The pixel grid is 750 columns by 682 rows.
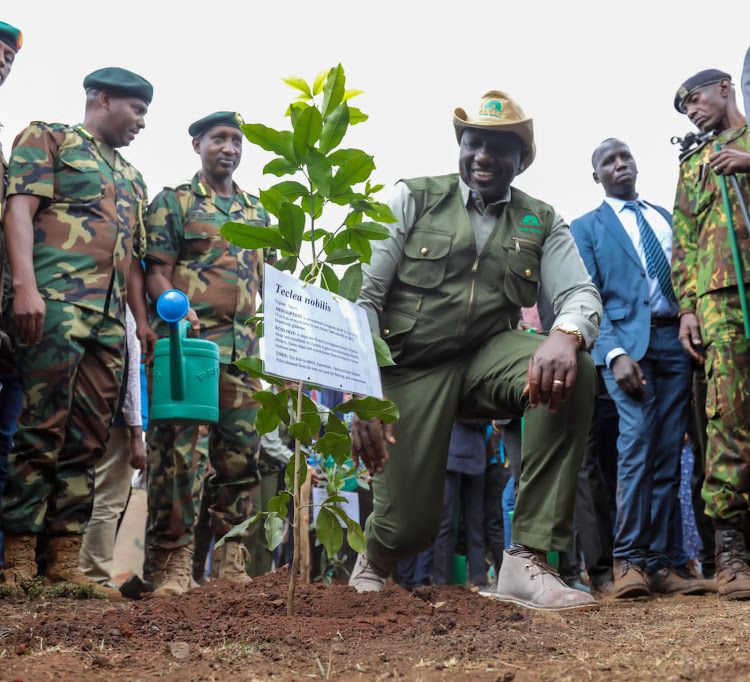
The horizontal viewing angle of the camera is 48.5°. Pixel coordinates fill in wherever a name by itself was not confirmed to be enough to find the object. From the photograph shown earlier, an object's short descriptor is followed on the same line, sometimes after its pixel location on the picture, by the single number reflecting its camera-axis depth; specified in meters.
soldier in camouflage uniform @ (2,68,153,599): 3.22
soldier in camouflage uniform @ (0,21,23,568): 3.48
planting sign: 2.00
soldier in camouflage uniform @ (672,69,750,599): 3.23
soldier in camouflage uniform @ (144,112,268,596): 3.85
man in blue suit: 3.66
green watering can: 3.59
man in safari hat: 2.96
